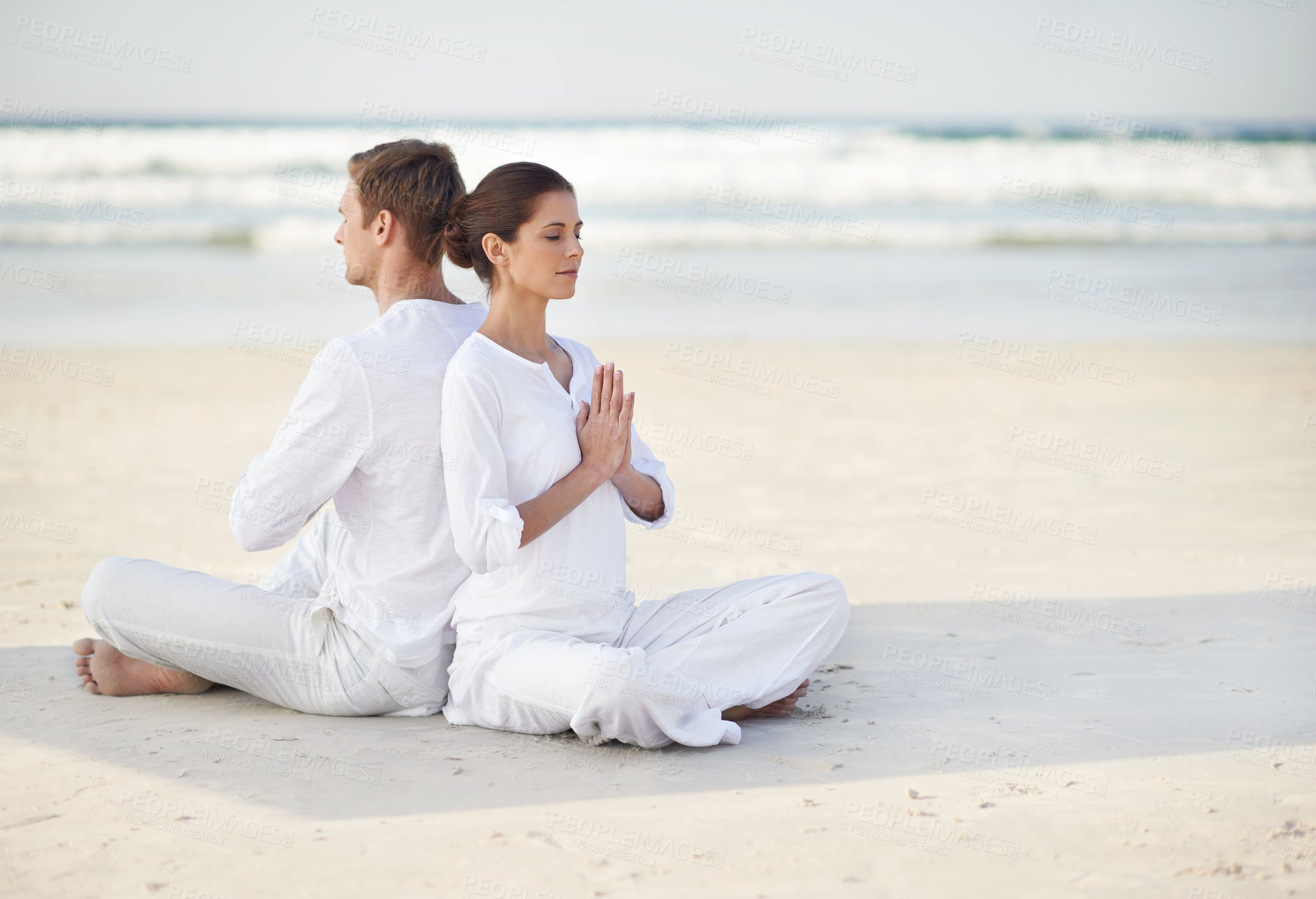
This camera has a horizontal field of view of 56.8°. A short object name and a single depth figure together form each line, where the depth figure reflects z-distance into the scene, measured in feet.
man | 10.80
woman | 10.46
